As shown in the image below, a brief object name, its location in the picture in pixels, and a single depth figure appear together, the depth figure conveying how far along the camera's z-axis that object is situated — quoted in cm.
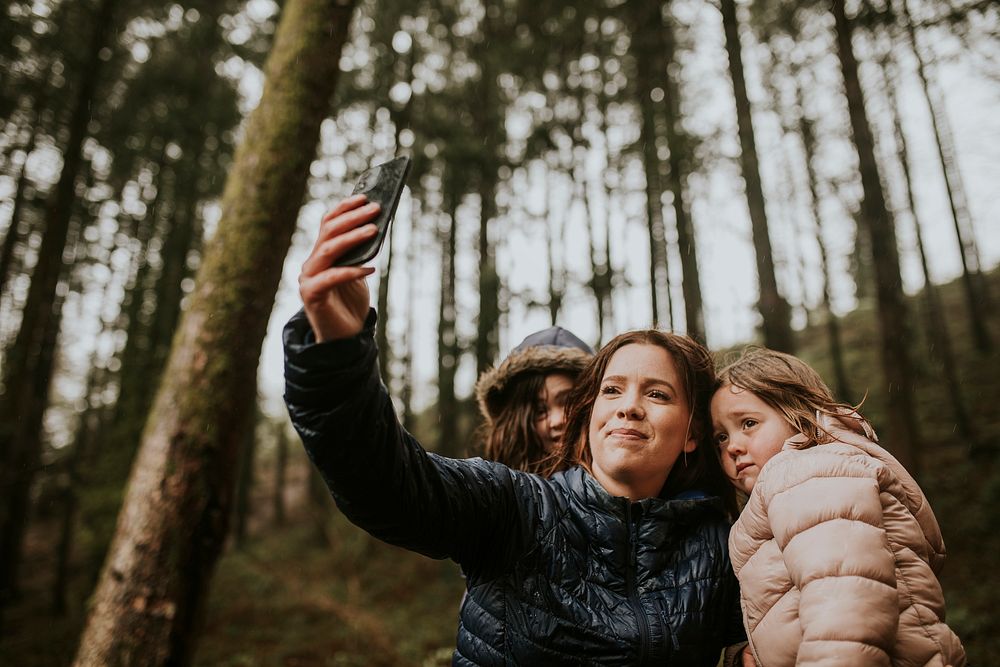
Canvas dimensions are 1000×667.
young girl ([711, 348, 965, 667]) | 141
